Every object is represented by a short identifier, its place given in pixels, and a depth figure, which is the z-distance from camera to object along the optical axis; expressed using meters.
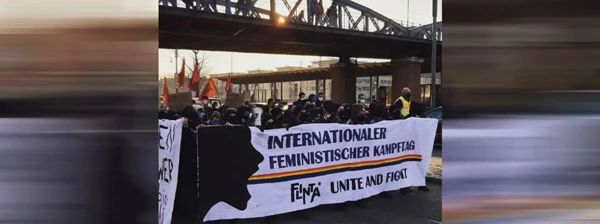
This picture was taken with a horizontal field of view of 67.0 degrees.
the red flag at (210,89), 15.92
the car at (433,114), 10.05
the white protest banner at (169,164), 4.17
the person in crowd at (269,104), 11.25
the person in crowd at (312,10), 28.02
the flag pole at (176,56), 35.59
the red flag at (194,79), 17.22
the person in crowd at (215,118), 6.85
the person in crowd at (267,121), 6.34
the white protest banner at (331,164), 4.62
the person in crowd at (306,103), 8.54
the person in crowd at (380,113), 7.36
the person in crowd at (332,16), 28.77
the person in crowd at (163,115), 6.47
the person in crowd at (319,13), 27.88
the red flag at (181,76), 20.22
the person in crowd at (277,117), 6.59
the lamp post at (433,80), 19.16
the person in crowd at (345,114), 7.77
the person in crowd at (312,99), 9.59
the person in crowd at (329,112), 6.63
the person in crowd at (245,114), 6.93
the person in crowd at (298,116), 6.92
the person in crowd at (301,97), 9.58
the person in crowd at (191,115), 5.97
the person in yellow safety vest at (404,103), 7.54
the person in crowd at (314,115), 6.75
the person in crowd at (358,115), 6.89
